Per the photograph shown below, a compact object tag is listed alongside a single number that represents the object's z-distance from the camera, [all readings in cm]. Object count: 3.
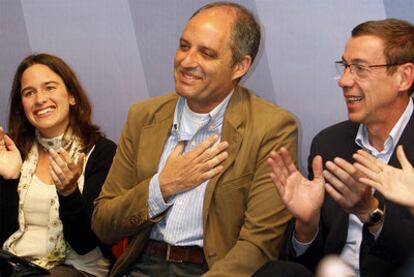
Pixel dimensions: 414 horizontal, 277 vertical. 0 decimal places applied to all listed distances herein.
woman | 300
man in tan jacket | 261
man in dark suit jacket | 234
